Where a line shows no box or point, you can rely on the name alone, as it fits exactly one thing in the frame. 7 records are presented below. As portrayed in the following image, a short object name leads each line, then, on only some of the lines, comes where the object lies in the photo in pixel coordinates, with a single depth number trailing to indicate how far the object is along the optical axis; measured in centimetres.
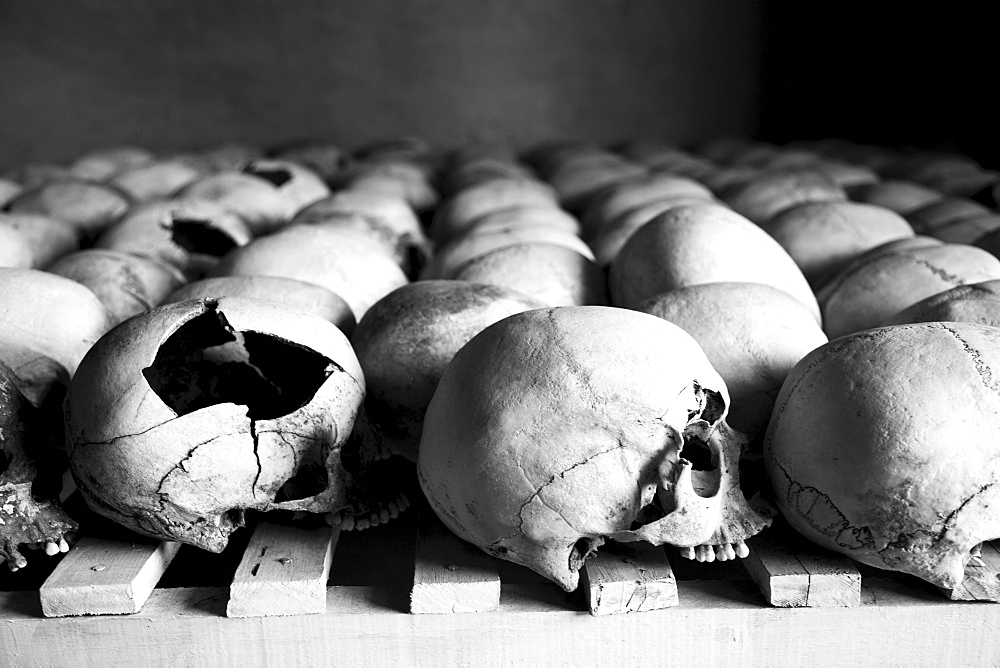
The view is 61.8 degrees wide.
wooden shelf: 46
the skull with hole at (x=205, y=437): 46
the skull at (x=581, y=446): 42
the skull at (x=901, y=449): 42
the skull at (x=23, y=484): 49
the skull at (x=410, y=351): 55
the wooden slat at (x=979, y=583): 45
